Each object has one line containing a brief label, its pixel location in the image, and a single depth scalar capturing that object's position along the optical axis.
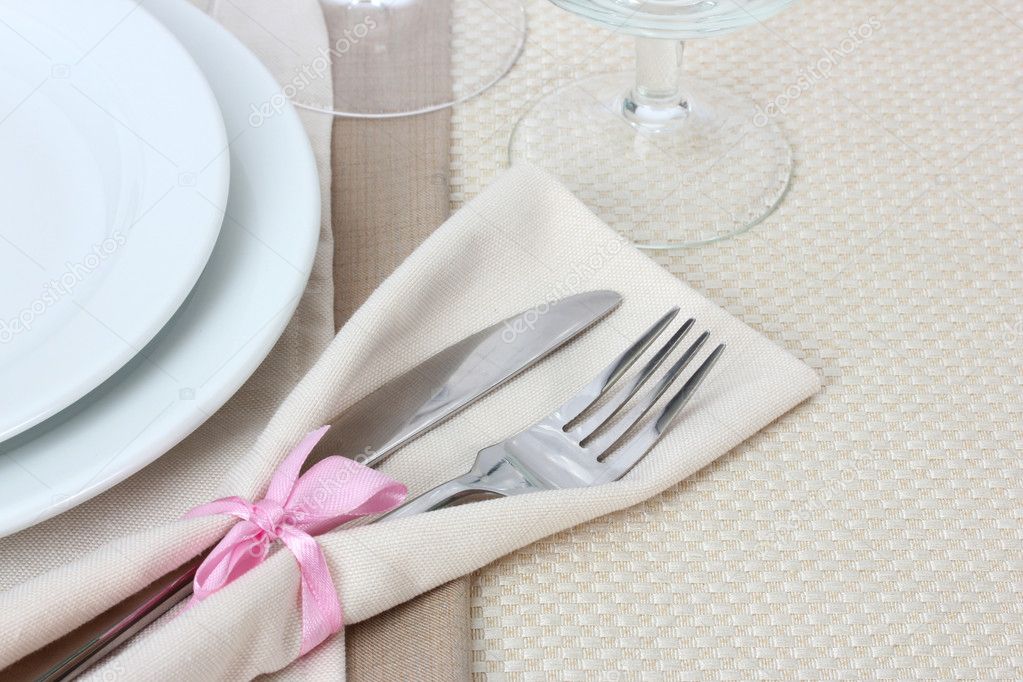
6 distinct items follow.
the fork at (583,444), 0.67
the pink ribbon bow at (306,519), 0.64
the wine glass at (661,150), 0.76
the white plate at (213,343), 0.63
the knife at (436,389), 0.64
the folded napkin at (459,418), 0.63
